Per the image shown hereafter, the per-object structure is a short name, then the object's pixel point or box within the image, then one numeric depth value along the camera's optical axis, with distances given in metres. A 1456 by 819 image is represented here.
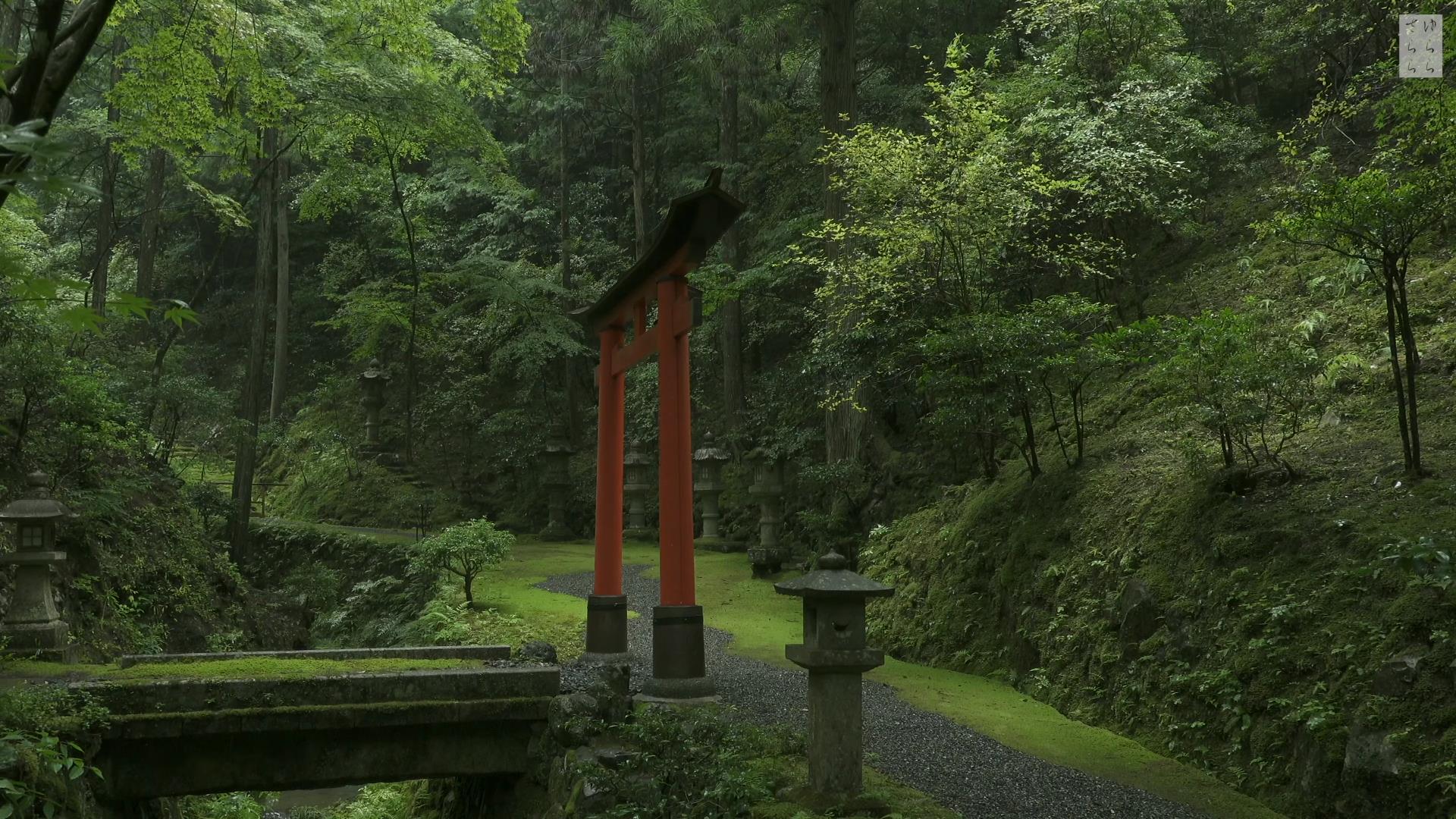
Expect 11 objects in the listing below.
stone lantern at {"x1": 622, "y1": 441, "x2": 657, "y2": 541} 19.16
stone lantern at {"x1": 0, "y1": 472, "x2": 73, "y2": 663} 8.30
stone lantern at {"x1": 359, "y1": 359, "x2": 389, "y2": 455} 22.40
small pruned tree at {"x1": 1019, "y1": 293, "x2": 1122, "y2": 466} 8.41
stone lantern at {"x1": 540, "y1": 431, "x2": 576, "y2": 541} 20.45
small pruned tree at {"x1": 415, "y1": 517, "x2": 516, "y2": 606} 12.23
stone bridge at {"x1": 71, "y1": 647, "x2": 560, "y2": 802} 6.14
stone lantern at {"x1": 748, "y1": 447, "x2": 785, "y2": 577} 15.90
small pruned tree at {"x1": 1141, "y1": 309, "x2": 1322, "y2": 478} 6.54
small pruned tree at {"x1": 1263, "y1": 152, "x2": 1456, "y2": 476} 5.74
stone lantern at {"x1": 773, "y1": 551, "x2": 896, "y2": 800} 4.90
